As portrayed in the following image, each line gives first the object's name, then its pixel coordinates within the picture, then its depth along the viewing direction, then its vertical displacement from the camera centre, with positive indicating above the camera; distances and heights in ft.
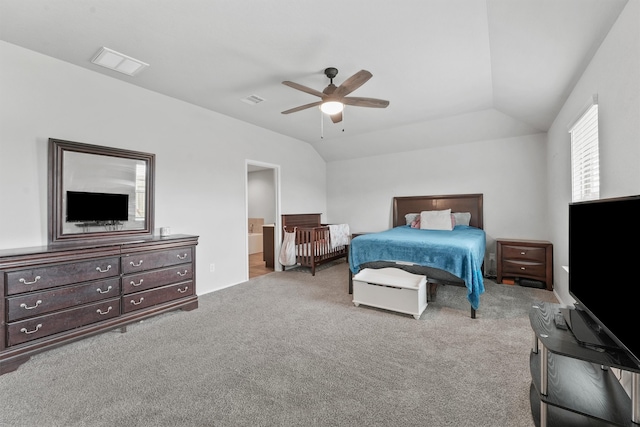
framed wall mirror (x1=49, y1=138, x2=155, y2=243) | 8.43 +0.76
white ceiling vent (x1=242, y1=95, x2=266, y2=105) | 11.58 +5.01
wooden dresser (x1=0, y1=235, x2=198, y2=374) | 6.73 -2.24
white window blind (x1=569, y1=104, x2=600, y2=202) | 7.16 +1.63
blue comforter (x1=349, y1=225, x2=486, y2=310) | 9.27 -1.50
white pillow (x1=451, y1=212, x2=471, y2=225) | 15.76 -0.33
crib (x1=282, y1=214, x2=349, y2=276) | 15.89 -1.93
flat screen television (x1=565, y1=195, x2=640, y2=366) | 3.55 -1.00
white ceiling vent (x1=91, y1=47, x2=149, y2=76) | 8.24 +4.93
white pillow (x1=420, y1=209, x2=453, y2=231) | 14.99 -0.43
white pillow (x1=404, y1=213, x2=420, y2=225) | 17.29 -0.29
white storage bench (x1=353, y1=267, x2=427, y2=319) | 9.36 -2.85
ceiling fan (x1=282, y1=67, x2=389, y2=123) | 8.11 +3.84
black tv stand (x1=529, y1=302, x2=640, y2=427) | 3.74 -2.90
